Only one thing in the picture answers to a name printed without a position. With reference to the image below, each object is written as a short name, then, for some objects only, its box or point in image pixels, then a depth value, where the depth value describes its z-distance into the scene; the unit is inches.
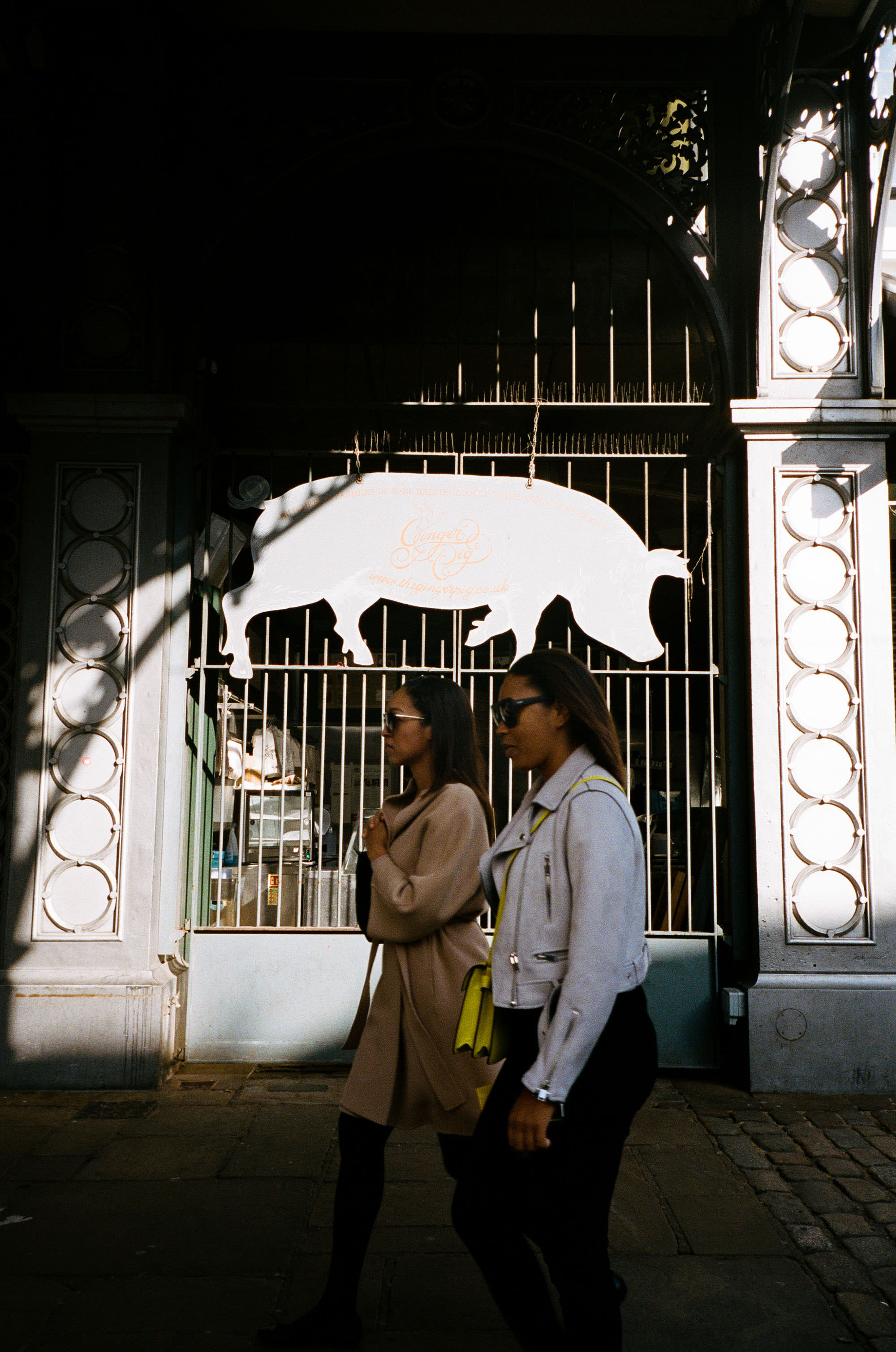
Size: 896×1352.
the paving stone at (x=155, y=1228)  134.7
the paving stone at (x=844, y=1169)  170.7
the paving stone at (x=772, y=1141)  185.2
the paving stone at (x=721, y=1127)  194.1
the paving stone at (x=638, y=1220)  142.7
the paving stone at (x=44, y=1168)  166.7
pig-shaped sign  243.8
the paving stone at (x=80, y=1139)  180.2
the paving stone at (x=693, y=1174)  163.6
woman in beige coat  112.9
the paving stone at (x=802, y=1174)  168.9
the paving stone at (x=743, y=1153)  176.6
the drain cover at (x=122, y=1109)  201.3
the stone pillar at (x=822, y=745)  217.0
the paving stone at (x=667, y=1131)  187.5
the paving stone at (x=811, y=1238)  142.2
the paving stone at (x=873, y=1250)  137.7
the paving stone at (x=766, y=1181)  164.7
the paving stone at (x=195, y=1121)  191.3
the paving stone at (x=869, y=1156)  177.6
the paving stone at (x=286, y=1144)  171.6
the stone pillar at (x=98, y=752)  218.2
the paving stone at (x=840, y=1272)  130.6
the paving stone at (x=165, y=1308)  117.9
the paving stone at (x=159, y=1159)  169.6
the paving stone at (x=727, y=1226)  142.1
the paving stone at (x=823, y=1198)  156.4
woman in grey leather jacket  87.5
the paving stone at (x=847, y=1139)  185.0
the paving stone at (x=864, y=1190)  160.4
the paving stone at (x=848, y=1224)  147.8
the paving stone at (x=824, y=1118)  198.4
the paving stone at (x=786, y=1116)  199.6
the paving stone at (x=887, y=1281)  128.4
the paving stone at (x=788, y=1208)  152.3
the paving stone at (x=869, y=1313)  119.9
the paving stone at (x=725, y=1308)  117.2
